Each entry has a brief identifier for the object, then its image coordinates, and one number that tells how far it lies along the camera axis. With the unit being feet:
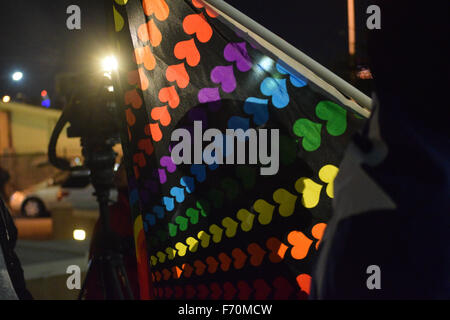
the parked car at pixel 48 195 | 33.83
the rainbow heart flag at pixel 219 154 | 4.98
